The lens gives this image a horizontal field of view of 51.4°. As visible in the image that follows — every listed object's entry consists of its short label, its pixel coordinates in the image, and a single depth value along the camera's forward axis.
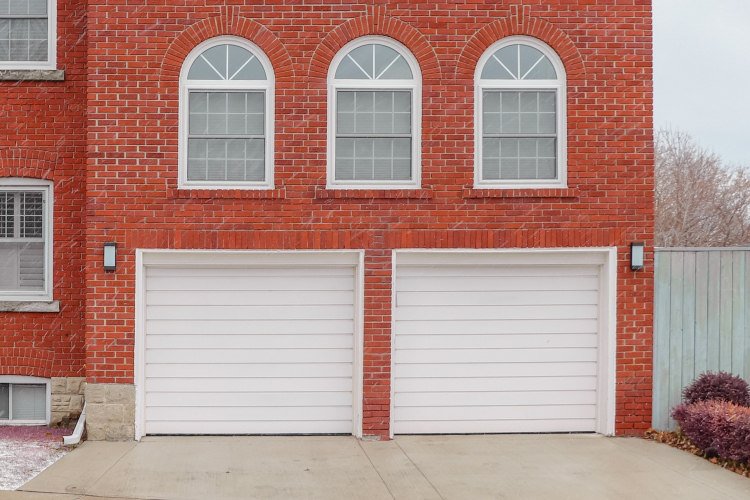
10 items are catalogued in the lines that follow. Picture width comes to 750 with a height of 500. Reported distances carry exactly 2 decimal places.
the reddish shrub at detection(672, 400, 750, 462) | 7.86
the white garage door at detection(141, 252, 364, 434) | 9.29
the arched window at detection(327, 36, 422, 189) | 9.26
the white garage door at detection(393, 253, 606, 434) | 9.40
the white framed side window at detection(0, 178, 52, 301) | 9.83
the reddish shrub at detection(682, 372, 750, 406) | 8.88
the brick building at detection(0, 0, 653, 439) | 9.05
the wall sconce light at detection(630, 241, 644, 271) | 9.17
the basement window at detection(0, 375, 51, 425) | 9.88
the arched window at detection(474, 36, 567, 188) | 9.32
